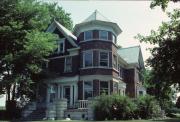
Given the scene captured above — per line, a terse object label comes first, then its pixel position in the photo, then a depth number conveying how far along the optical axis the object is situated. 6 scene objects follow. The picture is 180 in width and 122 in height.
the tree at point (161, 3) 10.75
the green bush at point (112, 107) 24.88
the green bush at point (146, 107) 27.66
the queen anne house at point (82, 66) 31.62
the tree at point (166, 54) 15.10
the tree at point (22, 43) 30.91
